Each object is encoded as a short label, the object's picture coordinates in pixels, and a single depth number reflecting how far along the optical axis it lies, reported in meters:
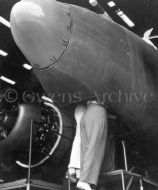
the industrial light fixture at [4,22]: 9.06
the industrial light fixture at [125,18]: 9.06
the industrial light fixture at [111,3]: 8.73
